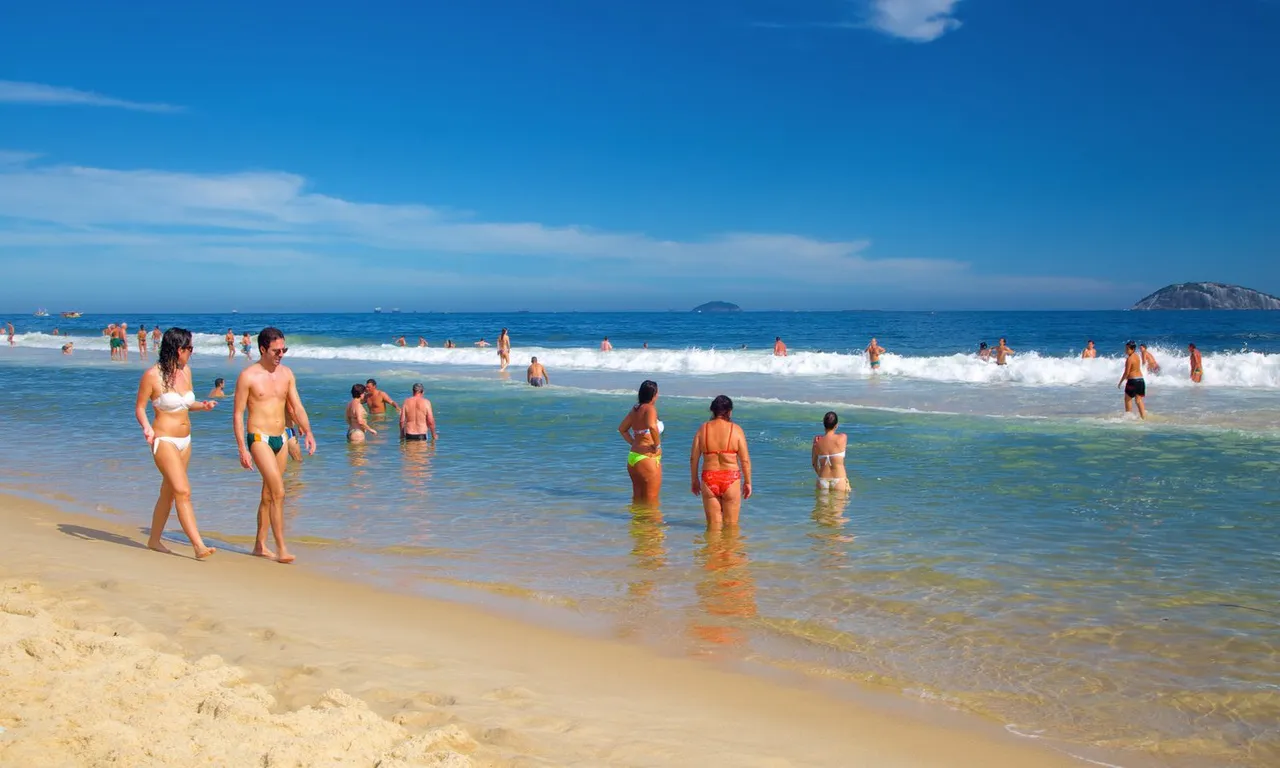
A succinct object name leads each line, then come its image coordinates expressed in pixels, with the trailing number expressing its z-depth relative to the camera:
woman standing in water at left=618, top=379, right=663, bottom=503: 9.56
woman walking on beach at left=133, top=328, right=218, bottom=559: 7.00
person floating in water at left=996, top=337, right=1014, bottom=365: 30.94
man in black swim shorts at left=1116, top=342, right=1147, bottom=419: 18.41
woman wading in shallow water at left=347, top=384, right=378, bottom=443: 14.75
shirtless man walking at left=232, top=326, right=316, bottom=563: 7.10
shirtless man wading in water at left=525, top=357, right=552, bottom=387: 26.77
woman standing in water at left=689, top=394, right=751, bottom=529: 8.44
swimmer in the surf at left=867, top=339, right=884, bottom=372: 32.88
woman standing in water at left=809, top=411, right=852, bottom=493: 10.32
